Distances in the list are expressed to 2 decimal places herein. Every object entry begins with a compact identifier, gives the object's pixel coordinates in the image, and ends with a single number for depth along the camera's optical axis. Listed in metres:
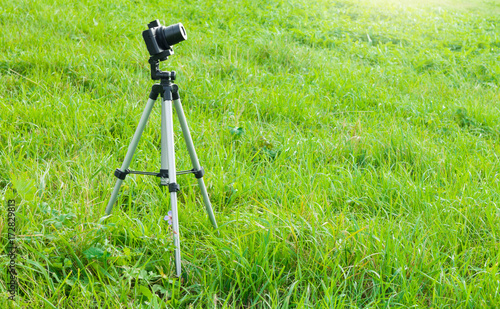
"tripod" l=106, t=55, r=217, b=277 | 2.12
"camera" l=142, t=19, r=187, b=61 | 2.20
